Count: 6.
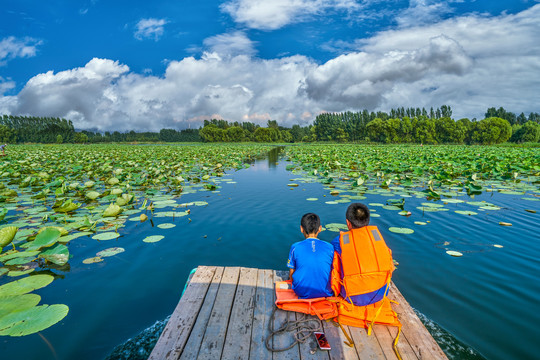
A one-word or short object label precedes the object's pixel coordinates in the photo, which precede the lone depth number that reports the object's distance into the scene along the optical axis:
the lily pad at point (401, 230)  4.75
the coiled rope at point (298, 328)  1.99
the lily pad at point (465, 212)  5.87
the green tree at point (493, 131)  56.97
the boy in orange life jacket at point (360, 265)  2.20
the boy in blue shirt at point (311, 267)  2.39
